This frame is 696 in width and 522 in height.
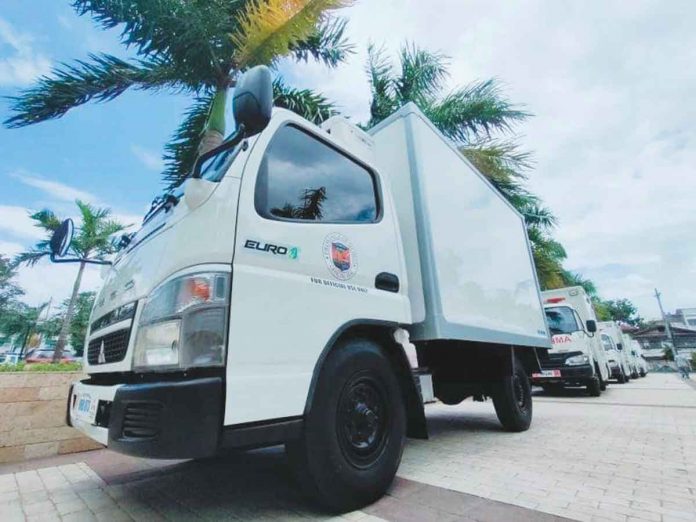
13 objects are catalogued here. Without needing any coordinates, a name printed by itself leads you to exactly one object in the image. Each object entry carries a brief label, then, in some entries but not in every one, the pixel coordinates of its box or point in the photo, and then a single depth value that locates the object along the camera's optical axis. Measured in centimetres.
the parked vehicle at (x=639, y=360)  2237
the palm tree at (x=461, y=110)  946
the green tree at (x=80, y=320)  2848
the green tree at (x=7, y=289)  3027
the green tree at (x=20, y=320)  3432
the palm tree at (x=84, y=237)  1346
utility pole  3357
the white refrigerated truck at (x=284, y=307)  169
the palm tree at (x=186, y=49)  622
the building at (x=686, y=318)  6840
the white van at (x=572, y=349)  853
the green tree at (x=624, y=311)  7050
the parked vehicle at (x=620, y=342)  1420
